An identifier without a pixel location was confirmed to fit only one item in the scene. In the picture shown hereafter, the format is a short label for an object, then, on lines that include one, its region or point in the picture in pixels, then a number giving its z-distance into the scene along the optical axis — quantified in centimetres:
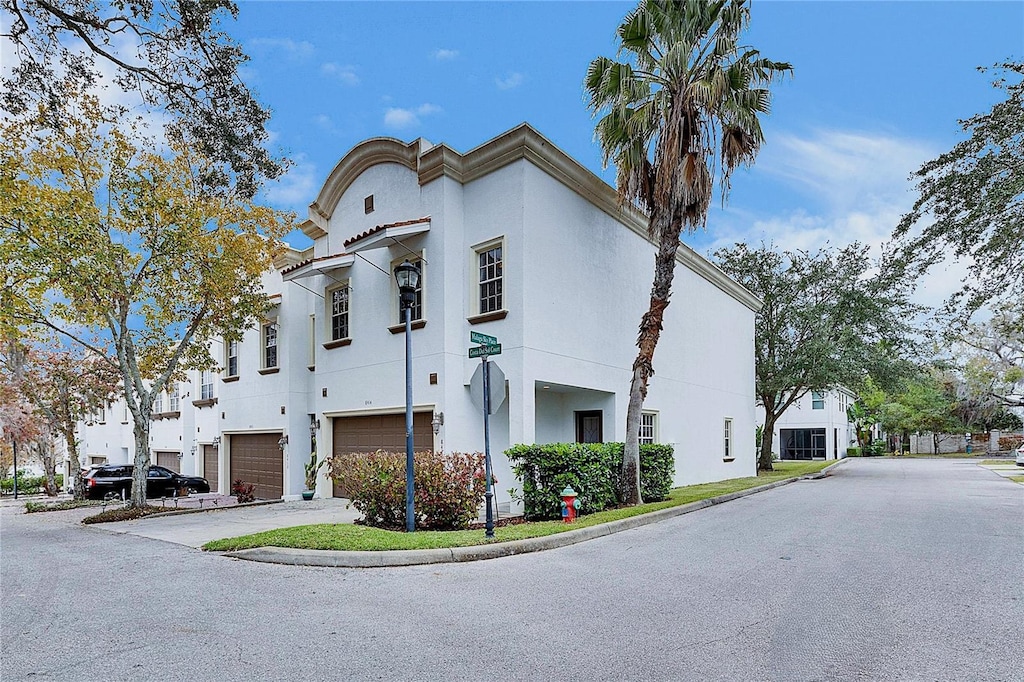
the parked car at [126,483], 2034
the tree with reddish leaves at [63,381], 2253
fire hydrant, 1107
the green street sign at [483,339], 974
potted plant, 1714
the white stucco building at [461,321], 1384
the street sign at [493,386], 991
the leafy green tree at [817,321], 2530
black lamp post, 980
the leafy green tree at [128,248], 1325
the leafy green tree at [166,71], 677
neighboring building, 4722
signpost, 945
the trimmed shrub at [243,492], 1795
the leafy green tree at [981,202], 1066
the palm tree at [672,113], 1344
